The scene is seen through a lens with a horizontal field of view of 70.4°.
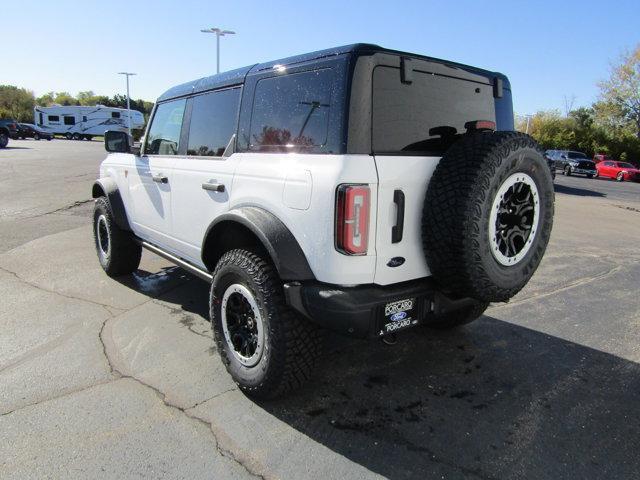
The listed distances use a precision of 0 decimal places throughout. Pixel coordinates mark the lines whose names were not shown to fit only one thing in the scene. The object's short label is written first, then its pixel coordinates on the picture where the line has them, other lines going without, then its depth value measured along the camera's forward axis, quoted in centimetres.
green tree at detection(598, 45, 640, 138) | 4653
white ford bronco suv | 234
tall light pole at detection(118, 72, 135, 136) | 4668
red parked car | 2920
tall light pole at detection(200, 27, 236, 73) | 2644
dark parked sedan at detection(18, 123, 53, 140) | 4184
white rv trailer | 4509
